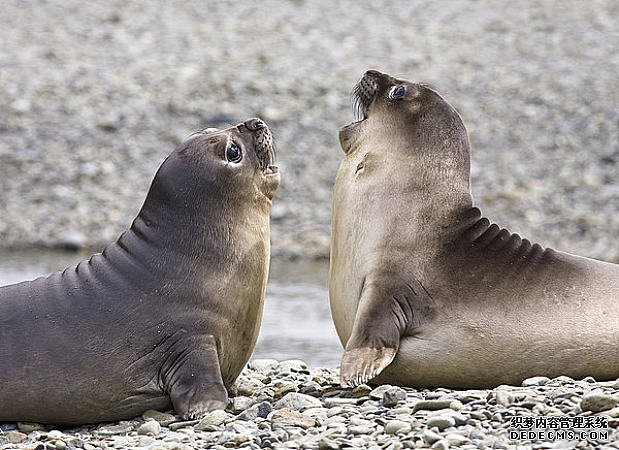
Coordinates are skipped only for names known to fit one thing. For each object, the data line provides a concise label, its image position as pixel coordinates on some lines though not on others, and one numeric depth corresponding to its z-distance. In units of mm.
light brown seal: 14687
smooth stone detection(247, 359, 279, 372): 18859
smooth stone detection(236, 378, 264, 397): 15323
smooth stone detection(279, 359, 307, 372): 18391
